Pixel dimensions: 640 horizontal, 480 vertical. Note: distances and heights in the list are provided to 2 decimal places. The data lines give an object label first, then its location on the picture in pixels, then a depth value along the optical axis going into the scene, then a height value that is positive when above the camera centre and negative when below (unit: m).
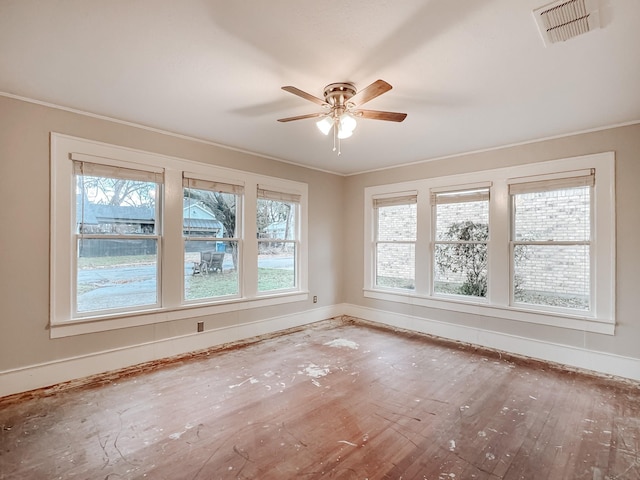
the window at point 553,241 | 3.60 +0.03
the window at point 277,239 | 4.73 +0.07
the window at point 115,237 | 3.24 +0.07
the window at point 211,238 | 3.97 +0.07
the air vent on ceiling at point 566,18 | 1.68 +1.26
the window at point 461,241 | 4.36 +0.04
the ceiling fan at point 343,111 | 2.52 +1.11
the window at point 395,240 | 5.09 +0.06
